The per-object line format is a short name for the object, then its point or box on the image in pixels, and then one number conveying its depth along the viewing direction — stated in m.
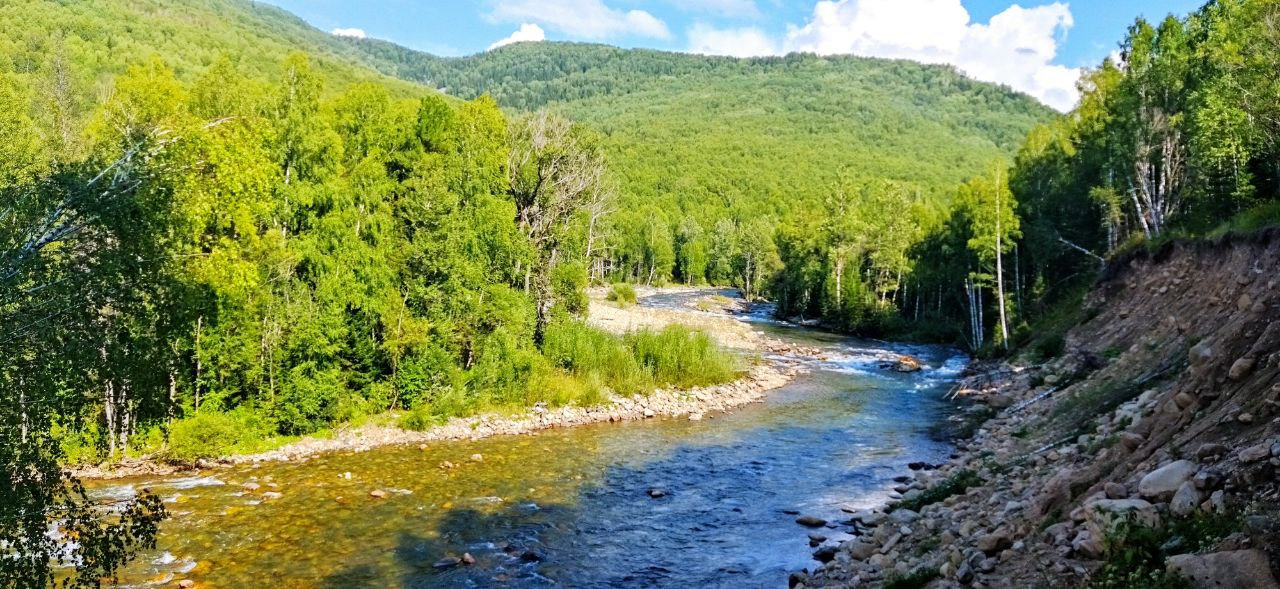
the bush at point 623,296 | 82.80
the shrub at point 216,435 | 22.12
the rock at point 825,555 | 15.56
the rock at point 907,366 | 43.41
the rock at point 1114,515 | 8.65
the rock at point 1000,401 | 29.55
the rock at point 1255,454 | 8.28
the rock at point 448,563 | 15.66
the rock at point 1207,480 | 8.51
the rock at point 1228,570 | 6.47
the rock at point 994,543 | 10.88
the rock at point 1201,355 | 12.57
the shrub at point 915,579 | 11.05
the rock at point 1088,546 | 8.67
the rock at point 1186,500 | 8.40
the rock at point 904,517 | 15.97
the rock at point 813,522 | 17.97
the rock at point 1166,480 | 9.11
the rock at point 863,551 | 14.55
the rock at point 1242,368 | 10.88
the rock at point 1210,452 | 9.22
